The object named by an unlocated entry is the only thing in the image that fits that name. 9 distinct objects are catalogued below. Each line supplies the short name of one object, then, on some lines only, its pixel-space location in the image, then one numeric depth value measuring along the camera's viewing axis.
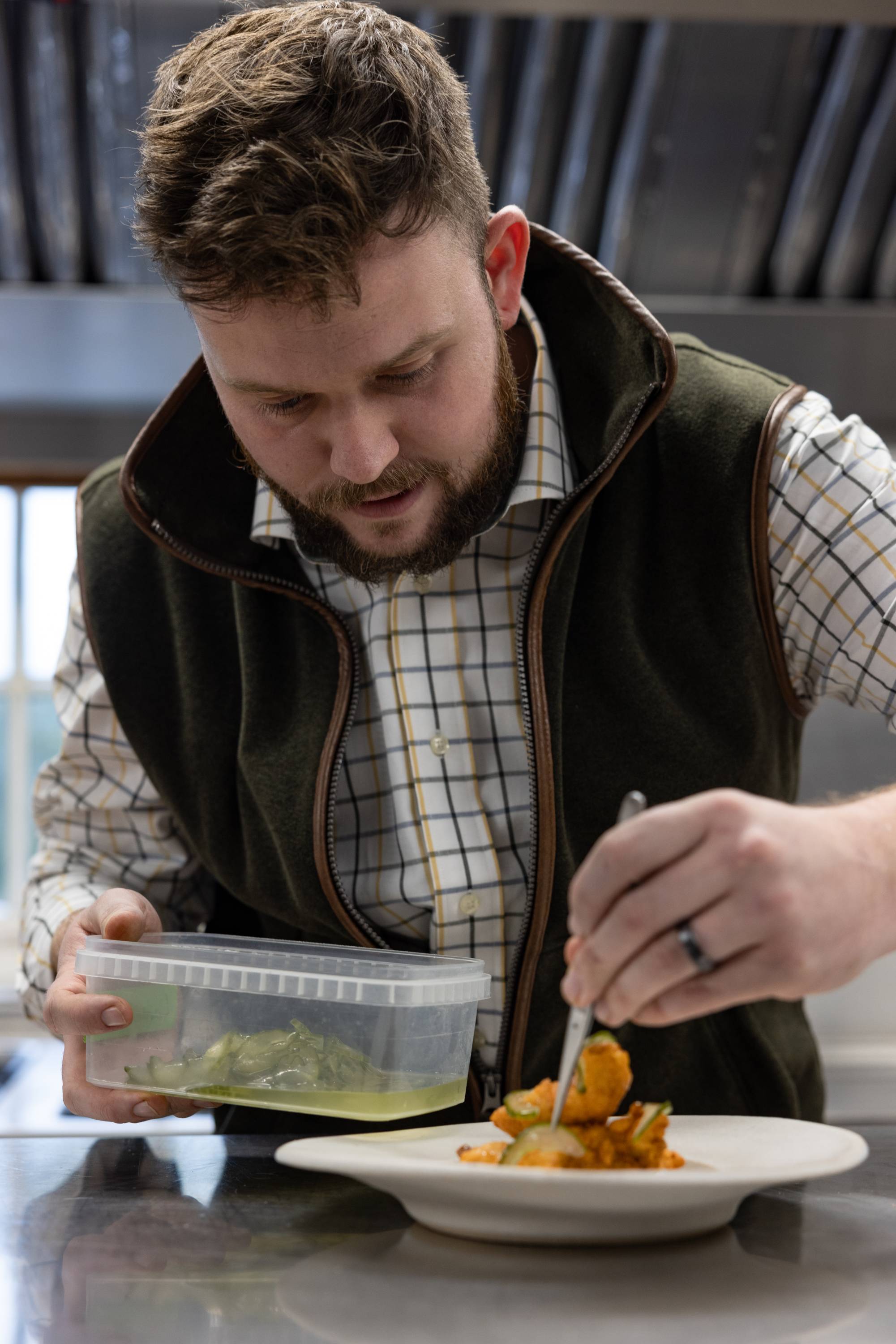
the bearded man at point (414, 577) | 1.02
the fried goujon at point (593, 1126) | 0.81
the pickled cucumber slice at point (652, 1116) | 0.83
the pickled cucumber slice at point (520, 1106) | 0.87
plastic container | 0.93
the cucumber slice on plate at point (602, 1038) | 0.85
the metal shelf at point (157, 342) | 1.78
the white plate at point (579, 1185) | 0.73
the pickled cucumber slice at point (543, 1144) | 0.81
